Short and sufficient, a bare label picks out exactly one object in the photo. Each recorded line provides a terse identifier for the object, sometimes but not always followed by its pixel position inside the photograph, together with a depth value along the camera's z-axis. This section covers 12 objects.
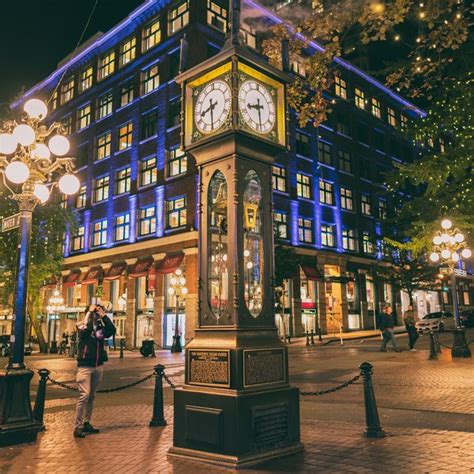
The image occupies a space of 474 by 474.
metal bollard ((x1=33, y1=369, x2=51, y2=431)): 8.23
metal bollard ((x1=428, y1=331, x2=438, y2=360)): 17.27
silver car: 34.47
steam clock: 5.66
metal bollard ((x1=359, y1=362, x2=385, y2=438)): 6.77
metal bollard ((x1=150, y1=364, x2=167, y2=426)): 8.12
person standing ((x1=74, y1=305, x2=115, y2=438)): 7.70
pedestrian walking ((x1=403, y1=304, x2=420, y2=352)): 20.97
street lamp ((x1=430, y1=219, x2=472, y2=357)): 17.53
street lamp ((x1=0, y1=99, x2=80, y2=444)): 7.28
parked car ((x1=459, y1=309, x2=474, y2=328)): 41.31
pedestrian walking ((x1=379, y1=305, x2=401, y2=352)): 20.11
